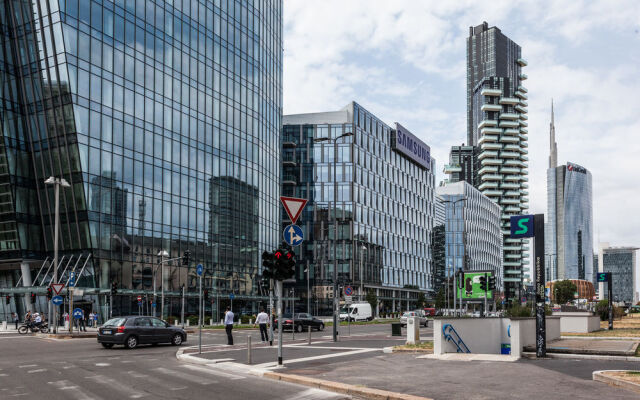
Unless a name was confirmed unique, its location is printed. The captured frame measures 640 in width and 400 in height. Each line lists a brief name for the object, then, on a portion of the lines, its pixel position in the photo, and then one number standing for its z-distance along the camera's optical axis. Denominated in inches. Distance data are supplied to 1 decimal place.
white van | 3097.9
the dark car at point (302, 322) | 1724.9
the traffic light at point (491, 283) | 1953.5
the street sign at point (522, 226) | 764.6
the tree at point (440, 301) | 4121.6
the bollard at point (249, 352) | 765.3
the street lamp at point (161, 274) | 2197.5
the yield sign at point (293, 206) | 720.3
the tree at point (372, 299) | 3725.4
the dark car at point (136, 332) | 1091.9
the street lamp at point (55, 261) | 1595.7
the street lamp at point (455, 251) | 6072.8
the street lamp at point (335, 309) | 1318.9
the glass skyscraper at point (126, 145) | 2122.3
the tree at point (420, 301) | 4810.5
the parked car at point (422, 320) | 2210.9
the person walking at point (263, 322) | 1250.0
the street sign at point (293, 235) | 725.3
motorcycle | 1749.8
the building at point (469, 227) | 6067.9
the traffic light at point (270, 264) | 737.0
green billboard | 2297.0
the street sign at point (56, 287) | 1483.9
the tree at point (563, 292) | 5999.0
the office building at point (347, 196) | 4087.1
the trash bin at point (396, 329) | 1463.8
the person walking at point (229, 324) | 1124.5
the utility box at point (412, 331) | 1081.4
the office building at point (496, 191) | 7819.9
